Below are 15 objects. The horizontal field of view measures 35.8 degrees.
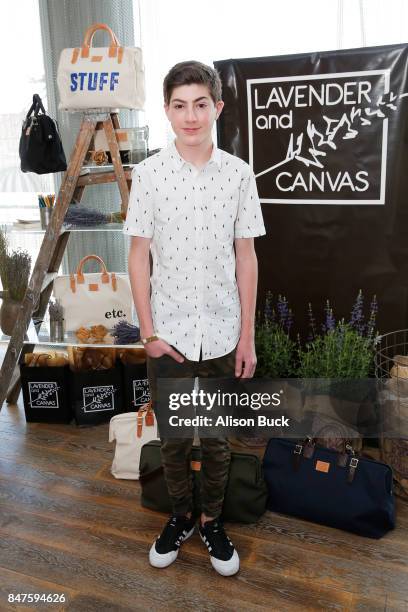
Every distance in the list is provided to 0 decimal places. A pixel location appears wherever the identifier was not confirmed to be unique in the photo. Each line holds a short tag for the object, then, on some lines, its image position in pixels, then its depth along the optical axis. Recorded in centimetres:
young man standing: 178
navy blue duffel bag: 218
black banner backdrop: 266
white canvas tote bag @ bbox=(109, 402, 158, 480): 260
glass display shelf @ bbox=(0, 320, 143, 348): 299
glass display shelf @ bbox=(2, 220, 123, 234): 295
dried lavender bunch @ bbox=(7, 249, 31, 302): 314
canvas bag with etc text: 291
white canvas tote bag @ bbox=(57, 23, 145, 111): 260
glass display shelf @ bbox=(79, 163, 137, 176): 286
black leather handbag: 283
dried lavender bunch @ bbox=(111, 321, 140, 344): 296
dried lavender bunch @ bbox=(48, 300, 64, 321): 303
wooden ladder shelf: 279
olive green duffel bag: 226
